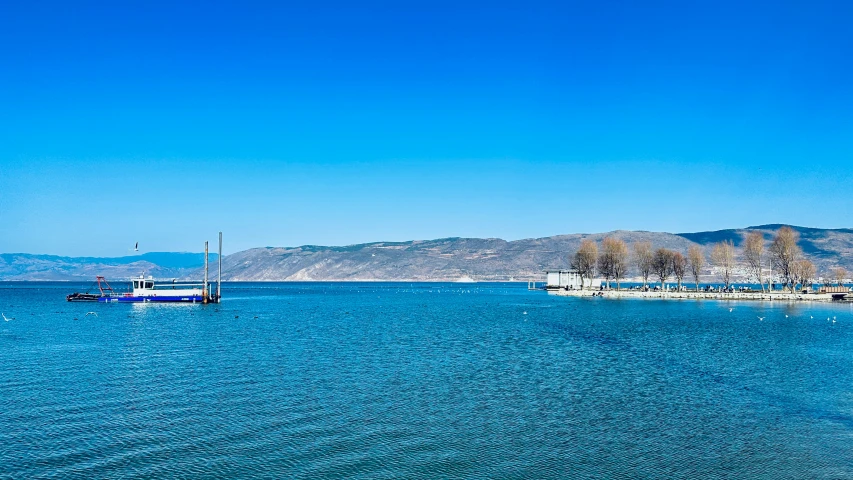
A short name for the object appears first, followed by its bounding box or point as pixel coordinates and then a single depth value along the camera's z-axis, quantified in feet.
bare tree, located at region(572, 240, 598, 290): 624.71
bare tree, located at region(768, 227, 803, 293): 481.05
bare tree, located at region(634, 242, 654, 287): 572.92
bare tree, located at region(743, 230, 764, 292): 501.15
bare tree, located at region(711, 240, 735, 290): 536.83
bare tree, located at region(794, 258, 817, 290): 511.77
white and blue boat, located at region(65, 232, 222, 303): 388.78
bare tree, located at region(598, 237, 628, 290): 580.71
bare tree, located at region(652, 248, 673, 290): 547.49
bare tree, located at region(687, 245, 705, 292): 545.03
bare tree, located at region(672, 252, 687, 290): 548.31
